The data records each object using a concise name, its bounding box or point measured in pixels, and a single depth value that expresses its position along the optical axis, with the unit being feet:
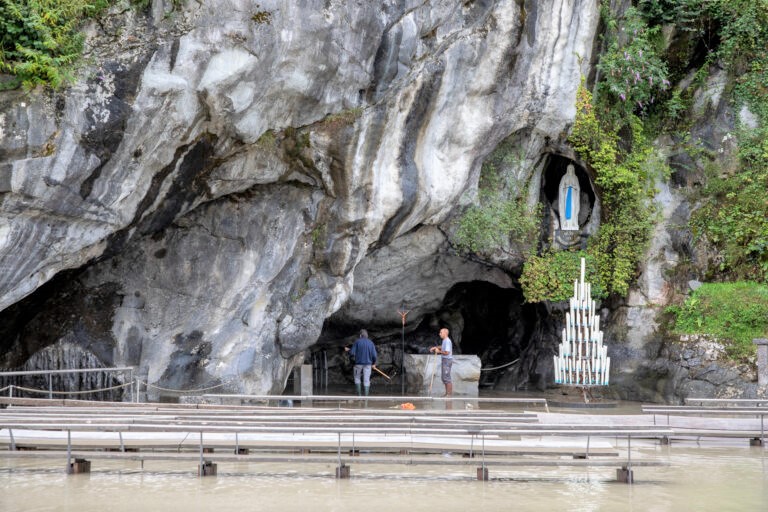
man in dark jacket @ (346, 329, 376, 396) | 58.34
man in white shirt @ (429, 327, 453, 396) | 54.29
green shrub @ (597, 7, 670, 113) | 58.85
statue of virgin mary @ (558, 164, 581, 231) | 63.00
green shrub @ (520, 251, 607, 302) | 60.54
